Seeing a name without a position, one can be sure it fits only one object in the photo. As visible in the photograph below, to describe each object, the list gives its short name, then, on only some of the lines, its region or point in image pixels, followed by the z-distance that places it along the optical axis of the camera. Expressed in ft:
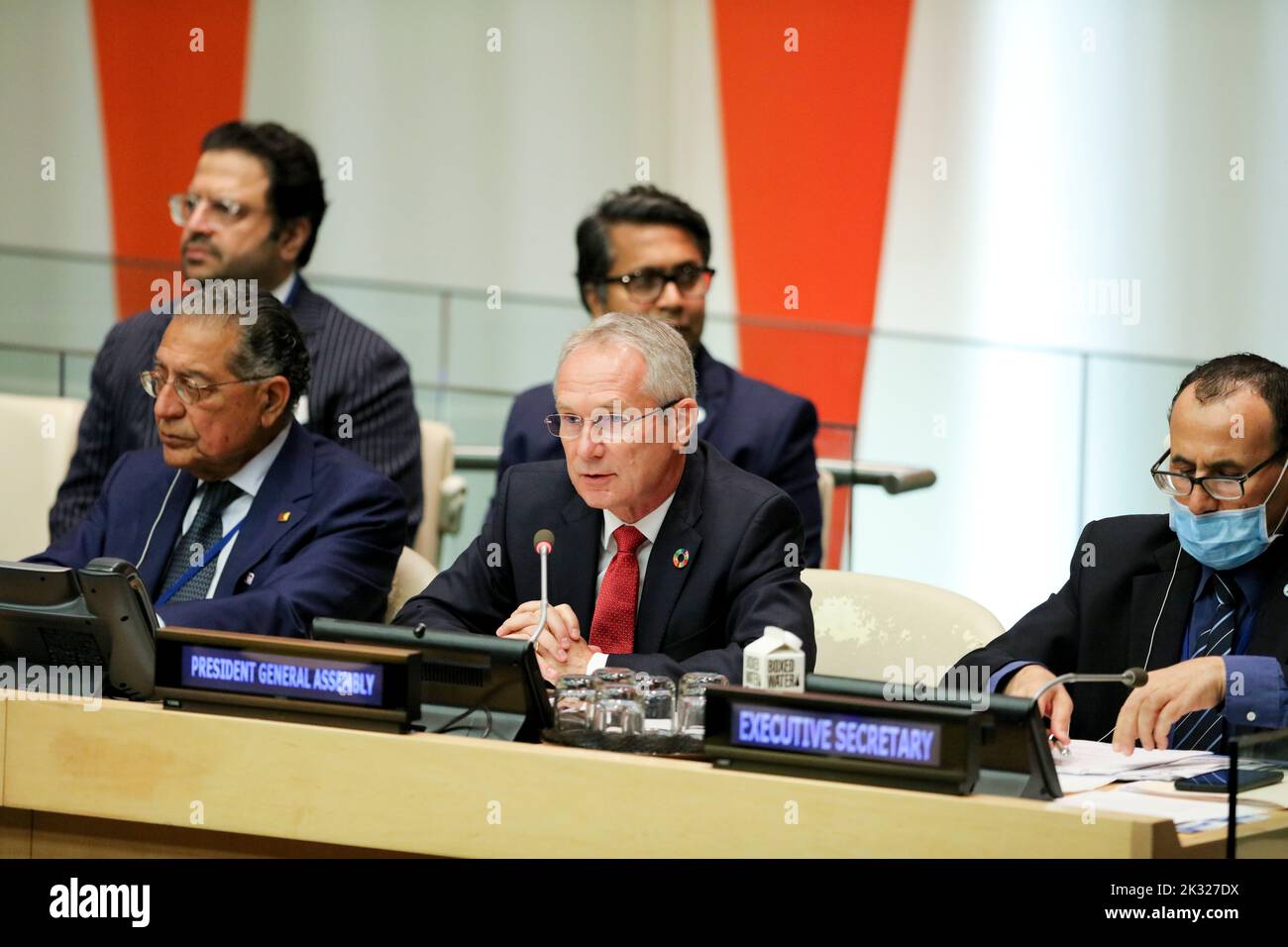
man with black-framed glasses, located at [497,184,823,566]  23.09
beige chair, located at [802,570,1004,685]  17.42
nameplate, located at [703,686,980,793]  11.27
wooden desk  11.23
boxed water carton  12.44
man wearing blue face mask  14.47
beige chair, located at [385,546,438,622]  19.58
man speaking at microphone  16.19
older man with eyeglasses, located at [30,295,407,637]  18.49
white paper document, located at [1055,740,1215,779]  13.28
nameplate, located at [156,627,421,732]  12.86
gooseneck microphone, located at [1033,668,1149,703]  12.26
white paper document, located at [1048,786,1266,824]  11.68
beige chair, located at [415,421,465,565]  24.34
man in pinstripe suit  23.24
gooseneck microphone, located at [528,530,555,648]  14.44
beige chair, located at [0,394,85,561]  24.25
